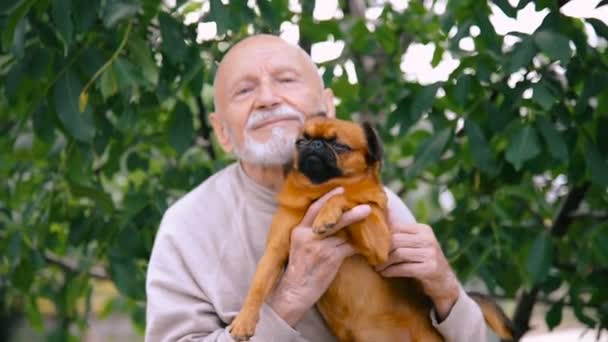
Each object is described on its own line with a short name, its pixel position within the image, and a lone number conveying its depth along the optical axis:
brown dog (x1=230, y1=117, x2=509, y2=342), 2.62
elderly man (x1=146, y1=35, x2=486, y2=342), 2.72
